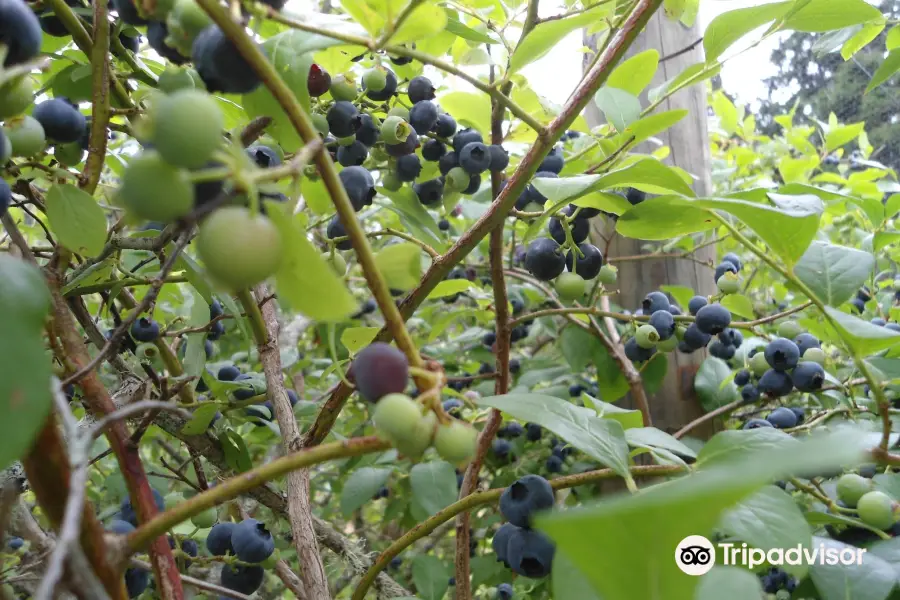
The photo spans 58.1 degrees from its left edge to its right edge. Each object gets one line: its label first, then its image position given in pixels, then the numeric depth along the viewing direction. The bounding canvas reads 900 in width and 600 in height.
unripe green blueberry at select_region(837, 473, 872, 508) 0.30
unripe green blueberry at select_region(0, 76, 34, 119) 0.18
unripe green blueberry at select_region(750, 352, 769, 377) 0.38
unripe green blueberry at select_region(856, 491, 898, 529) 0.28
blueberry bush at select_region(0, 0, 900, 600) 0.13
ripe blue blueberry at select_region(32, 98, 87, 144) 0.22
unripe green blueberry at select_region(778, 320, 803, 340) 0.38
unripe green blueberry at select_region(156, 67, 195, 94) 0.22
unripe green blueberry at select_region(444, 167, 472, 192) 0.34
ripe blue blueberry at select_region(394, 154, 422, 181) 0.33
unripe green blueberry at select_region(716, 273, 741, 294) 0.36
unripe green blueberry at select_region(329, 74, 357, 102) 0.28
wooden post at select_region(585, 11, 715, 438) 0.46
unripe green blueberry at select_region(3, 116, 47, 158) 0.20
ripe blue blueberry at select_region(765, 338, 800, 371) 0.36
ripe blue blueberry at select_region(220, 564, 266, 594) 0.30
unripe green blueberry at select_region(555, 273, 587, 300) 0.32
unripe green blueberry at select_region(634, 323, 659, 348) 0.36
